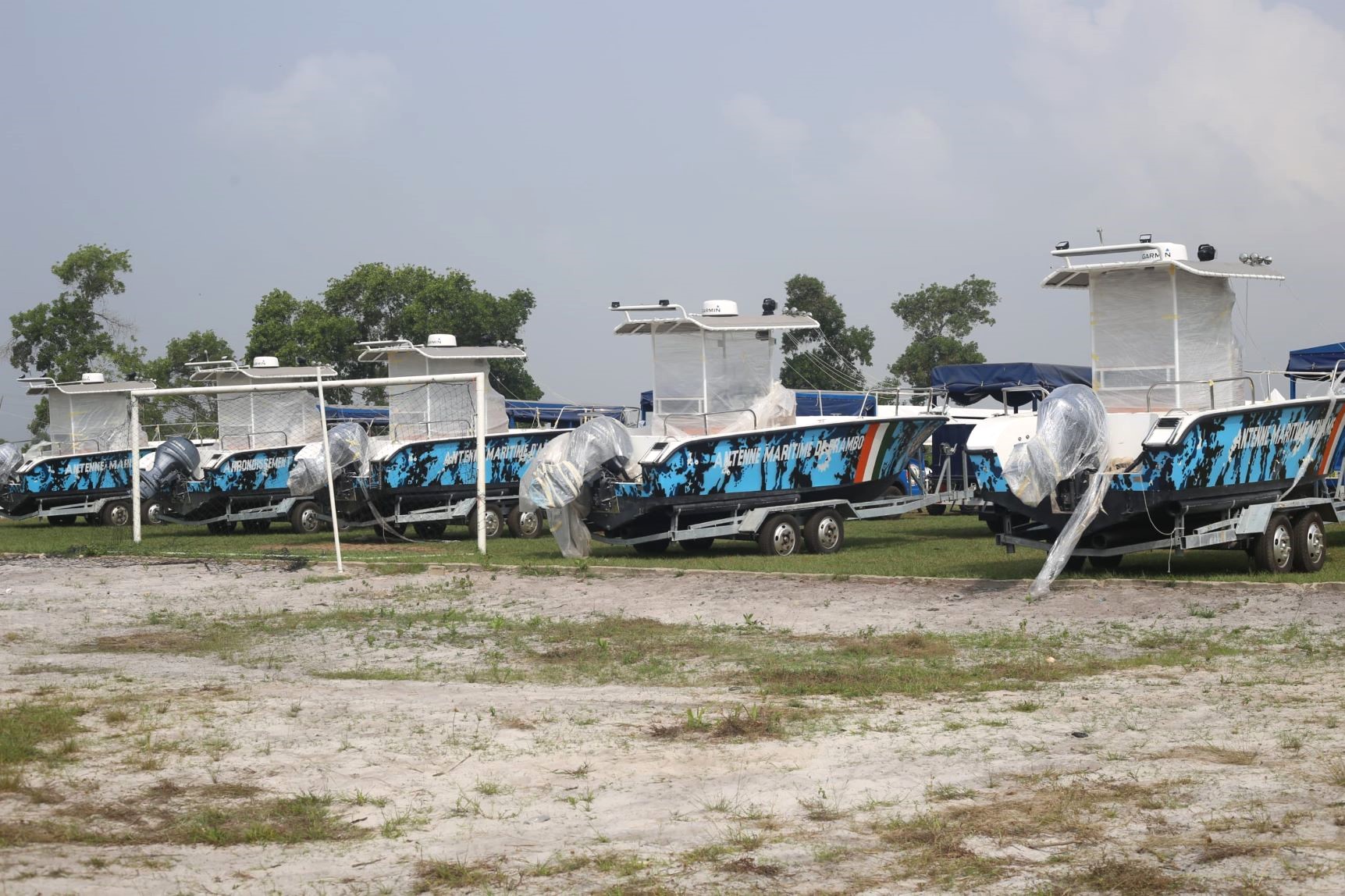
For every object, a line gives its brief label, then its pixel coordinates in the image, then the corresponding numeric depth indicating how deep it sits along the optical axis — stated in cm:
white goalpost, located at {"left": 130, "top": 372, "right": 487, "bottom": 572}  1706
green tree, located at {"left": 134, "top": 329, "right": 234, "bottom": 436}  4219
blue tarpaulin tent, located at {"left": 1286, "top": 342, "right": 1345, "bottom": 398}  2150
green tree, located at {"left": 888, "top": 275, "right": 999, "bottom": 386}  4700
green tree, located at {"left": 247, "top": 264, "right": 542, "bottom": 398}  4516
